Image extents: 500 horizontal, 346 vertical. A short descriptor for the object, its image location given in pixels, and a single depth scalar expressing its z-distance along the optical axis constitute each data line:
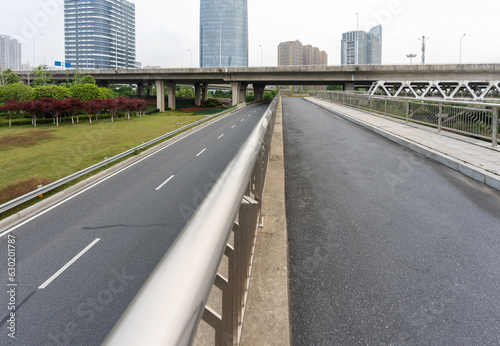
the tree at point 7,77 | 74.75
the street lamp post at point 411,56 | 78.88
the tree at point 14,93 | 51.25
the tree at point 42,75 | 75.56
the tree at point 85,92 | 53.94
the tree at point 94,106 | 42.09
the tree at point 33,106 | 37.87
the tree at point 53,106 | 38.66
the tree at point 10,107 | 38.41
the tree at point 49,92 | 49.33
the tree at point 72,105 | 39.81
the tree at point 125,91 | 119.38
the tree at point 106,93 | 60.65
